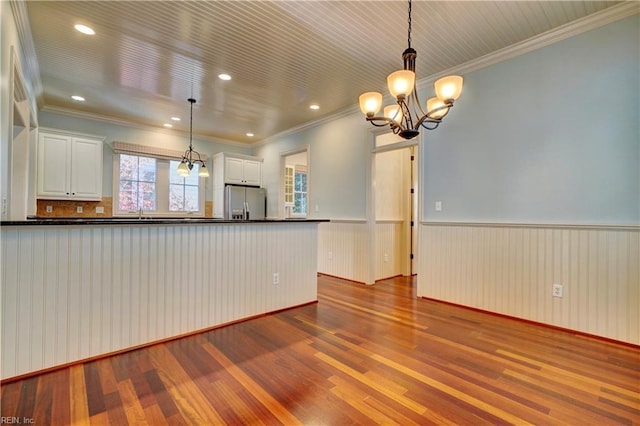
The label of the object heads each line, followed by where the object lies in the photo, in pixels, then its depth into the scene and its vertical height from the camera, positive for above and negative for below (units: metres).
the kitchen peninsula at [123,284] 1.94 -0.57
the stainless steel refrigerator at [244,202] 6.22 +0.25
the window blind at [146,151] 5.33 +1.20
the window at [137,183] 5.45 +0.57
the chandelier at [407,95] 1.99 +0.87
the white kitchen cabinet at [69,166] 4.45 +0.74
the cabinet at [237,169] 6.26 +0.97
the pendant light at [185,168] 4.61 +0.73
